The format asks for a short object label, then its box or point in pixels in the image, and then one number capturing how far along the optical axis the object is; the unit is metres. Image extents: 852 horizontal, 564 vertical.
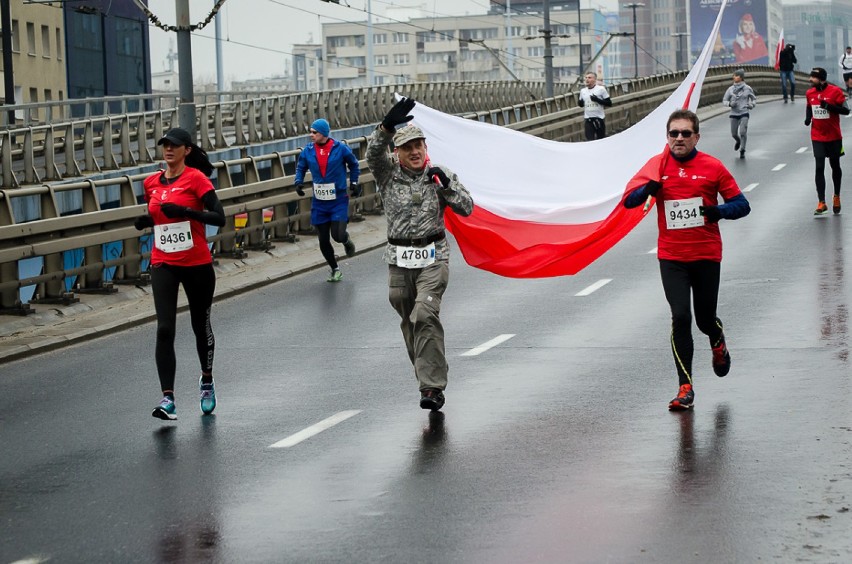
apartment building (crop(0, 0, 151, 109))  79.62
